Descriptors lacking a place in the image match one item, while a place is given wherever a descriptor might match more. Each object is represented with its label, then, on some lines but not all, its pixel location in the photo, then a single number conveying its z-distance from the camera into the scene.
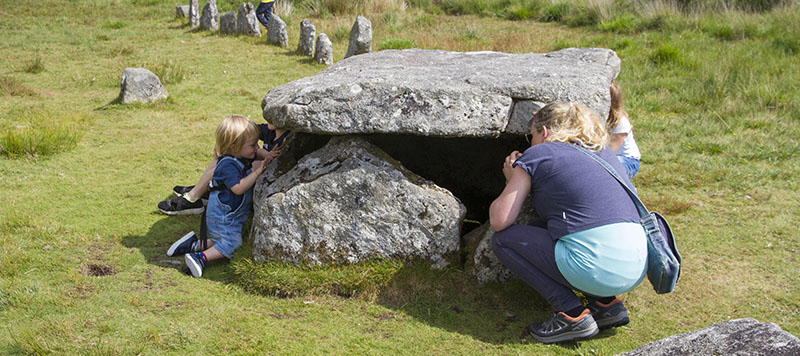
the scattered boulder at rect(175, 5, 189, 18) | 17.23
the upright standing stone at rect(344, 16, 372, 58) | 12.03
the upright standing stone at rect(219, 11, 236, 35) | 14.81
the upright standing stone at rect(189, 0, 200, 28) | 16.11
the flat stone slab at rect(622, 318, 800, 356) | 2.90
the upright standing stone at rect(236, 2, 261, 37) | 14.49
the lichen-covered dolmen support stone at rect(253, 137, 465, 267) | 4.66
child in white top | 5.50
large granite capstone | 4.53
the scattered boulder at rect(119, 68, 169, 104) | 9.40
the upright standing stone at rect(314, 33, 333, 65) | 12.12
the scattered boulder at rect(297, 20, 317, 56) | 12.52
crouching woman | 3.83
